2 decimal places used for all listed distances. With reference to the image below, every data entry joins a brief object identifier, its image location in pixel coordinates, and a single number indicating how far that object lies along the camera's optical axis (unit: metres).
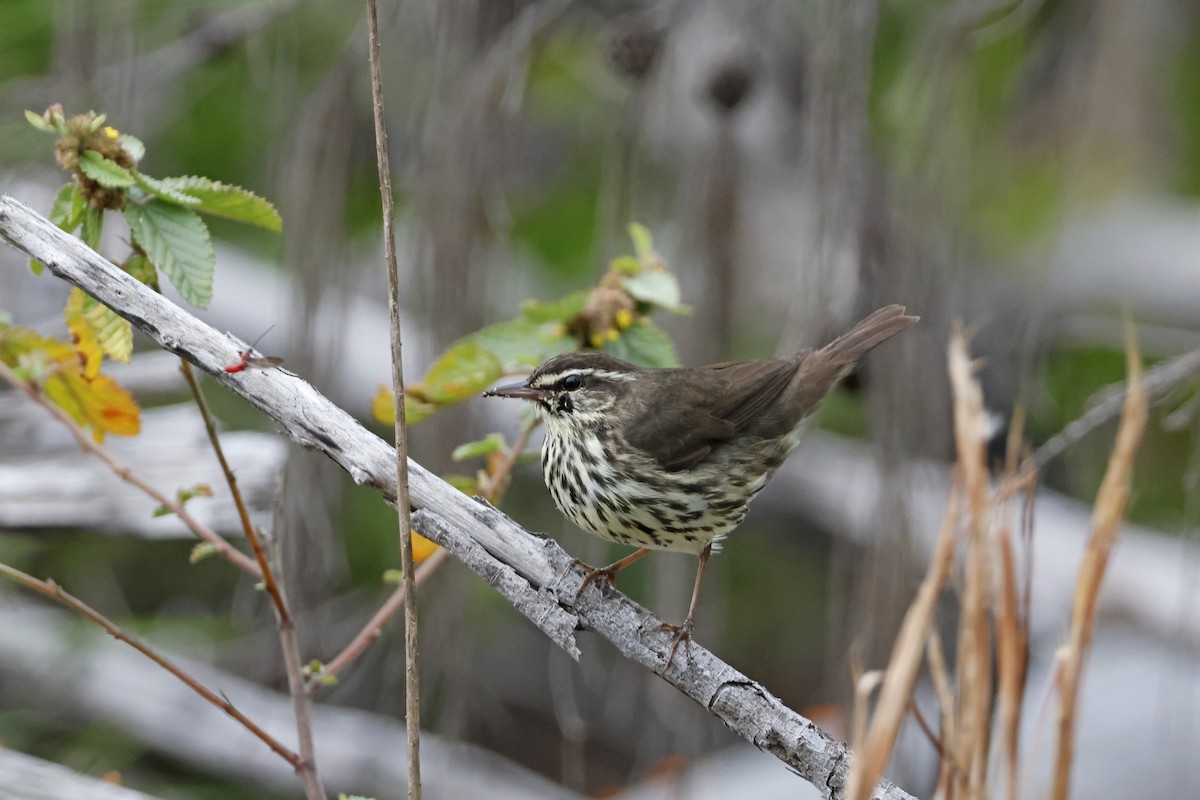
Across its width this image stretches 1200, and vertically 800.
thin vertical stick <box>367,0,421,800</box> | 3.19
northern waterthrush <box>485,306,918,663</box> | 5.59
